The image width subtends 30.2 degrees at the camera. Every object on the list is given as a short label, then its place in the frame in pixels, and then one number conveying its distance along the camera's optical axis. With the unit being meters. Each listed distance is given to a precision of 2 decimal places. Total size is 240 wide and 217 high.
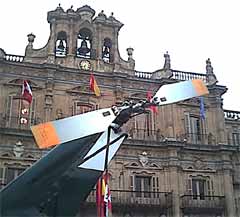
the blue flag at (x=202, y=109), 28.92
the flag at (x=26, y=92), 25.38
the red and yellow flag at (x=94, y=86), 25.91
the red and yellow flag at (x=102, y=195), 19.38
